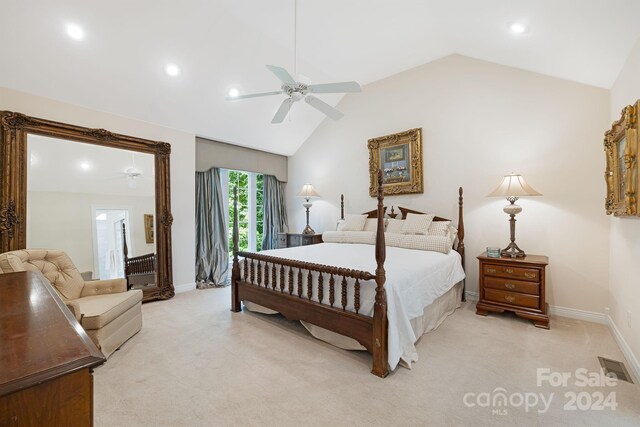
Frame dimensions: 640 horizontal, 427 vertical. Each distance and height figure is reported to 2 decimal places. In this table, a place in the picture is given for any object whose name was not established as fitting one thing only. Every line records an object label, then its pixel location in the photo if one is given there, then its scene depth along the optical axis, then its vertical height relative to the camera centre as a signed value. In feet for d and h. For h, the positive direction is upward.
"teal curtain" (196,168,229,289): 15.81 -1.19
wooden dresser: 1.92 -1.12
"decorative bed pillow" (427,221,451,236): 12.48 -0.89
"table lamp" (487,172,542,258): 10.43 +0.46
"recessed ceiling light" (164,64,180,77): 11.62 +5.92
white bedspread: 7.34 -2.11
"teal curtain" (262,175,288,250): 19.56 -0.12
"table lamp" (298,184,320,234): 17.54 +1.03
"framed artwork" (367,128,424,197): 14.37 +2.51
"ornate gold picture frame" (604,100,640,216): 6.87 +1.08
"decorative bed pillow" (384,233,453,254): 11.46 -1.41
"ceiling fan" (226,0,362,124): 7.97 +3.56
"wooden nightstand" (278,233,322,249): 17.07 -1.78
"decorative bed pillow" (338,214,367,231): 14.85 -0.70
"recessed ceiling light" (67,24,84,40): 9.30 +6.06
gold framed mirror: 9.83 +1.86
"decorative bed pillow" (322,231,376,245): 13.59 -1.35
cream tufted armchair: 7.66 -2.61
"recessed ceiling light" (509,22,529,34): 8.58 +5.49
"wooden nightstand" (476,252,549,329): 9.82 -2.91
